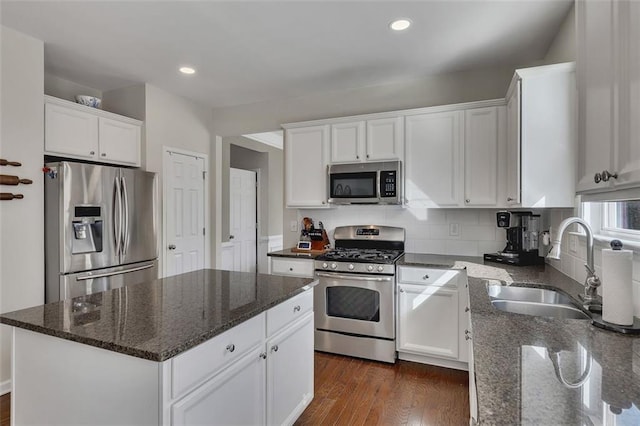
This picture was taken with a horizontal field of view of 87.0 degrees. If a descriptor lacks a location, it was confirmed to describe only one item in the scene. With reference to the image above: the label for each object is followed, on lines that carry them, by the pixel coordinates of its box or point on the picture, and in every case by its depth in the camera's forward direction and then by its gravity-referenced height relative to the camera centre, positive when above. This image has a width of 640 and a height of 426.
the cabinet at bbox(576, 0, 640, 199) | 0.94 +0.38
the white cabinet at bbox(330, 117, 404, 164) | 3.16 +0.70
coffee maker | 2.64 -0.20
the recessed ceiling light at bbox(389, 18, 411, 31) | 2.36 +1.34
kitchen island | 1.13 -0.55
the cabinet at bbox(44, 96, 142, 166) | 2.80 +0.72
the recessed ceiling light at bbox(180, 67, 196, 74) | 3.15 +1.35
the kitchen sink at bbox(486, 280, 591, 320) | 1.74 -0.50
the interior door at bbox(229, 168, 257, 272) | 5.30 -0.08
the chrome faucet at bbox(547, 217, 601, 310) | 1.45 -0.23
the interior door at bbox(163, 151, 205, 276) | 3.74 +0.00
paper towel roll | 1.18 -0.26
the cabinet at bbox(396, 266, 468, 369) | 2.70 -0.85
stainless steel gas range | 2.88 -0.81
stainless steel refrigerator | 2.66 -0.13
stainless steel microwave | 3.12 +0.29
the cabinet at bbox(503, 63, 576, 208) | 2.06 +0.49
